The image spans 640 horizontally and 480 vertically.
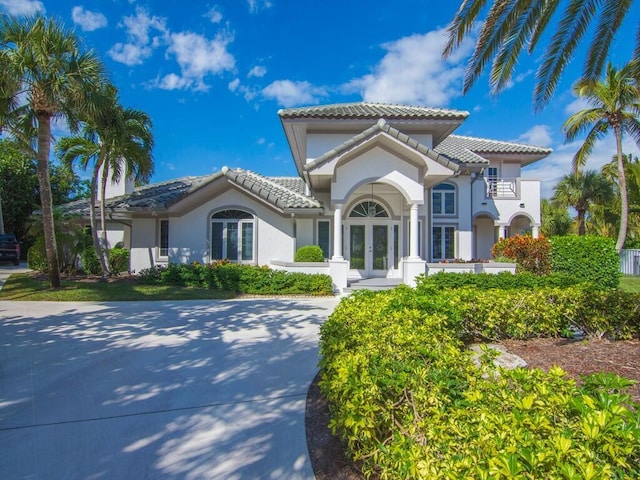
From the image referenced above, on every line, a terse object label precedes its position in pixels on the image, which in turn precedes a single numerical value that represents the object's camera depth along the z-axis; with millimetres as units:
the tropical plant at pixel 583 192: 28031
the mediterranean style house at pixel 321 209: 14352
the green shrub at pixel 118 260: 18022
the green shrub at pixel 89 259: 17766
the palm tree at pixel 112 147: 14930
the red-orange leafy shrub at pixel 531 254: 14570
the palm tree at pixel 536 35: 5879
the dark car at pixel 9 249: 26203
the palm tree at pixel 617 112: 18406
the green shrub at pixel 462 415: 1721
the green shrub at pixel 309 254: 14914
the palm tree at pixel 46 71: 11078
